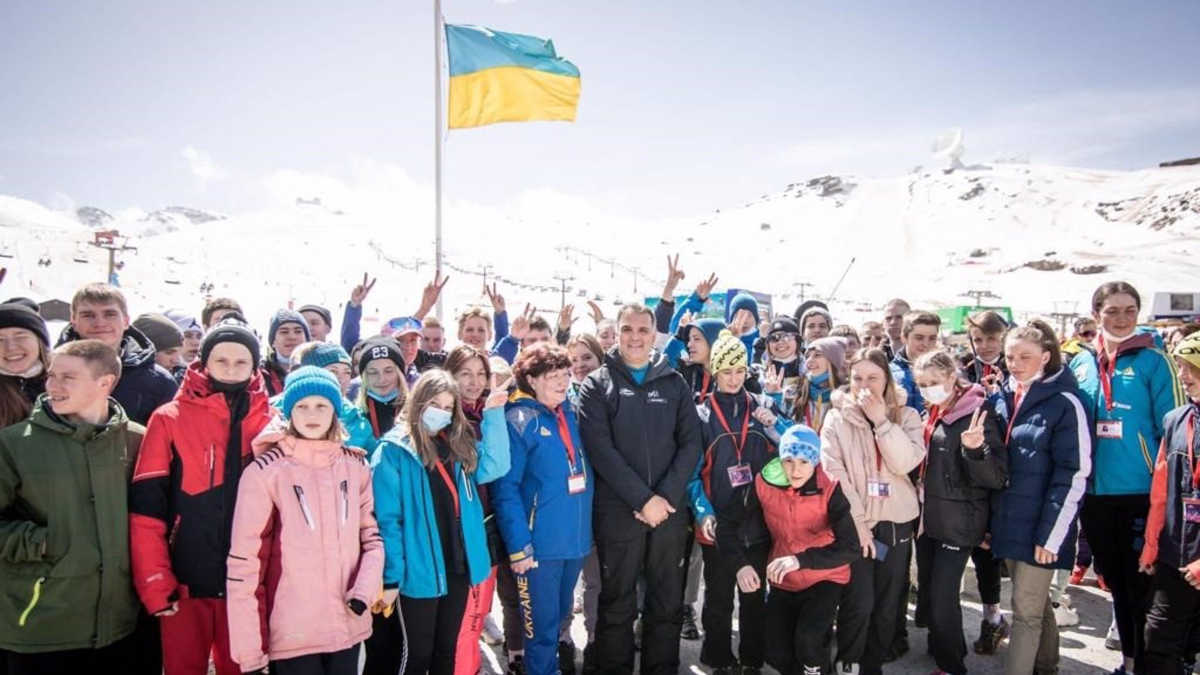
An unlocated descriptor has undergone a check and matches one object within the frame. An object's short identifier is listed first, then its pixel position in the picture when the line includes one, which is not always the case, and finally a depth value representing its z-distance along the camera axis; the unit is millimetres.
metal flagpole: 7988
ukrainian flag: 8586
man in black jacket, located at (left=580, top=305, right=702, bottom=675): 3830
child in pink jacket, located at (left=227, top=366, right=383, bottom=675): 2711
